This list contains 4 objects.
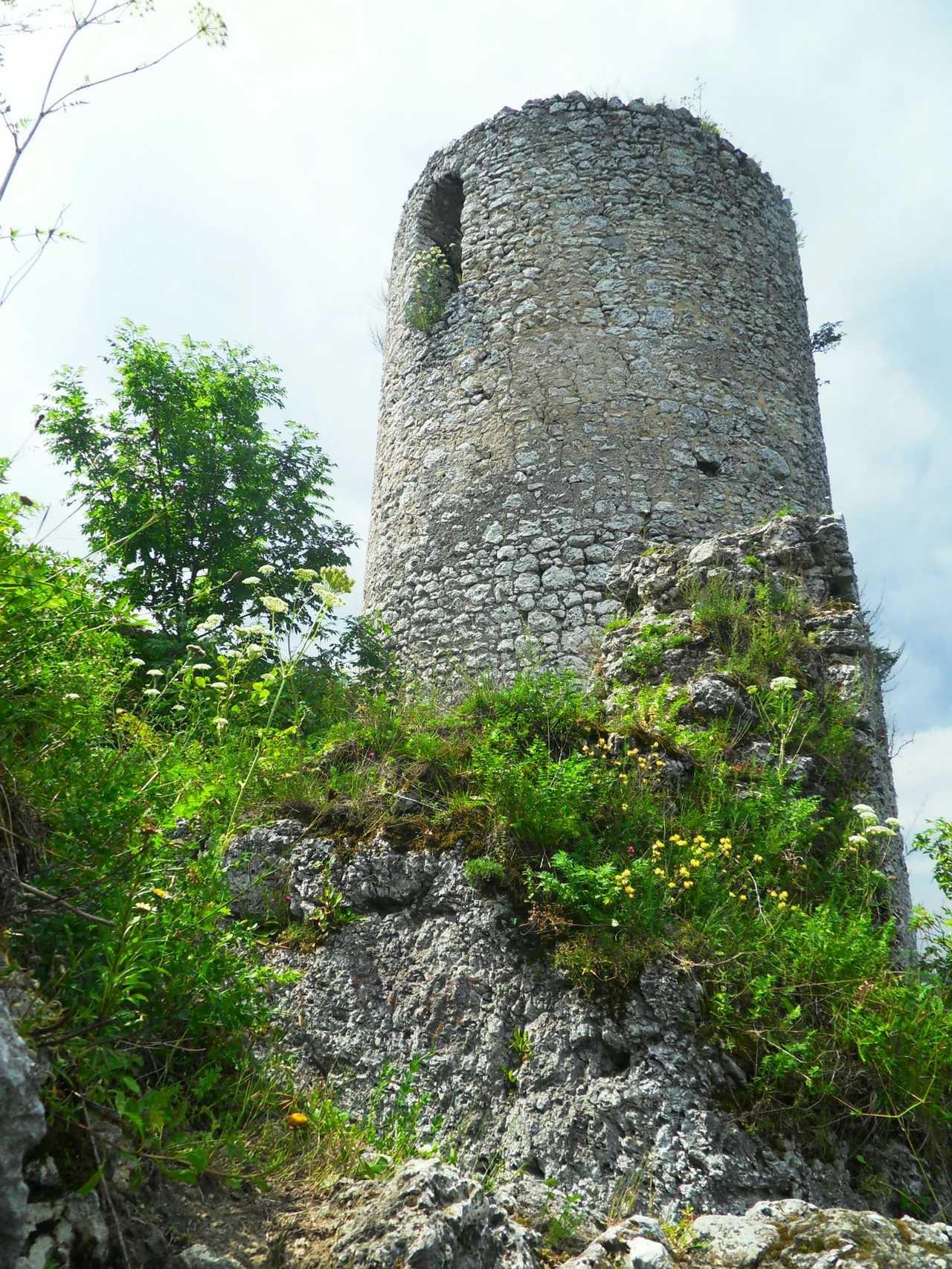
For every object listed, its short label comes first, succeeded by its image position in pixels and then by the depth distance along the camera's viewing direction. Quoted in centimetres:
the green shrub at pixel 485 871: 387
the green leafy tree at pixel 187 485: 770
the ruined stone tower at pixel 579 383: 719
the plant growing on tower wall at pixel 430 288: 869
